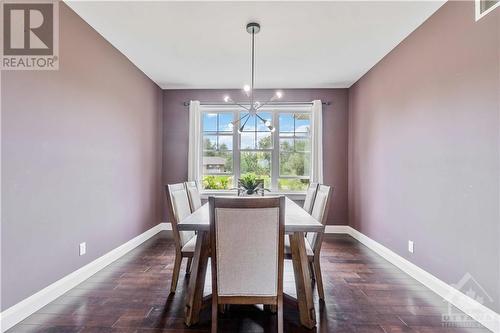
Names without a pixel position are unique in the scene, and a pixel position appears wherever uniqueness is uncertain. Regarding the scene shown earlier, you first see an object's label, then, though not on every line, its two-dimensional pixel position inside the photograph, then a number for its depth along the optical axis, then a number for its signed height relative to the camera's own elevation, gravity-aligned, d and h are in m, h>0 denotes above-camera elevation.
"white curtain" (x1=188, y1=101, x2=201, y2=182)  4.54 +0.35
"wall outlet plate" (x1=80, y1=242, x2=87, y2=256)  2.58 -0.85
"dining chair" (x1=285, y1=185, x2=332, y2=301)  2.21 -0.72
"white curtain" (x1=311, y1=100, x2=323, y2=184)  4.44 +0.42
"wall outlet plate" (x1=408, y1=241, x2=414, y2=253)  2.80 -0.89
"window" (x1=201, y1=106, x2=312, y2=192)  4.74 +0.21
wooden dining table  1.82 -0.78
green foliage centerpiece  3.23 -0.26
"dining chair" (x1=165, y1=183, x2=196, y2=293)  2.29 -0.65
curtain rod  4.61 +1.10
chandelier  2.60 +1.39
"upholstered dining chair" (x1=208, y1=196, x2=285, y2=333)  1.51 -0.52
